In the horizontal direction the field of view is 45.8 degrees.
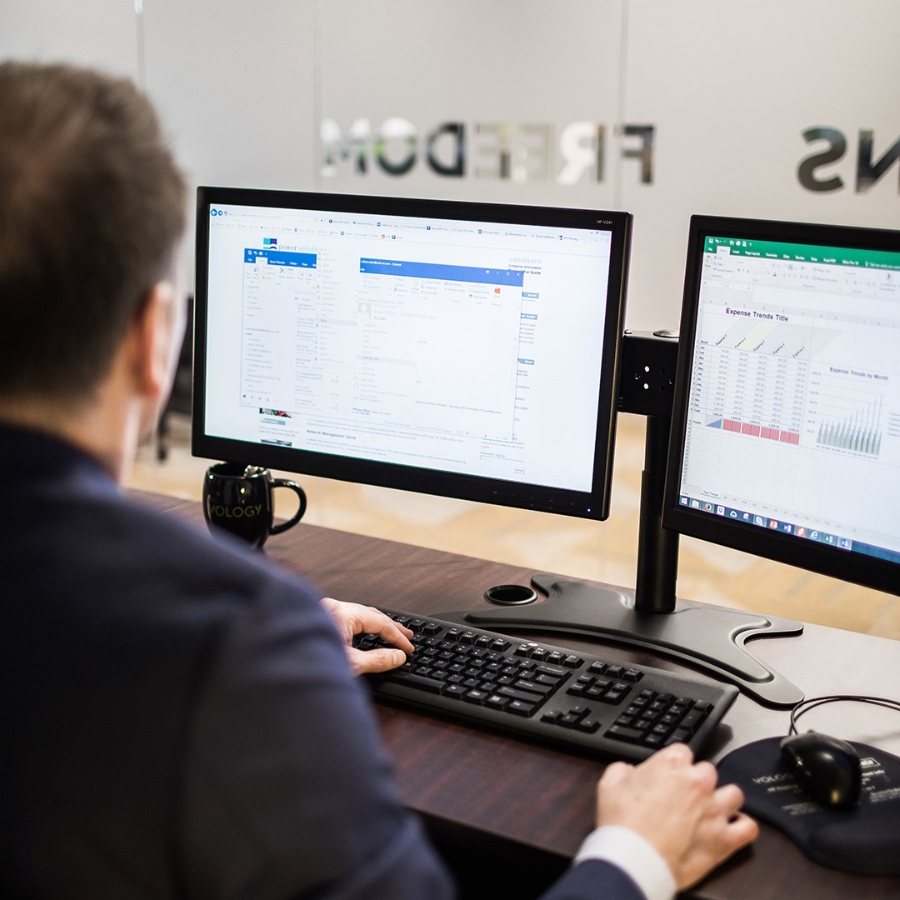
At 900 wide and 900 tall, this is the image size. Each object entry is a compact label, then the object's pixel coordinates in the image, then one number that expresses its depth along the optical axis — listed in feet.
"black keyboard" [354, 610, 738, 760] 3.59
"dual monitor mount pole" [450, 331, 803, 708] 4.42
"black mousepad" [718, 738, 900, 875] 3.04
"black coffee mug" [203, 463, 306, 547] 5.33
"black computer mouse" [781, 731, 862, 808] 3.21
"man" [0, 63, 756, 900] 1.96
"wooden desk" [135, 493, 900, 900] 3.05
